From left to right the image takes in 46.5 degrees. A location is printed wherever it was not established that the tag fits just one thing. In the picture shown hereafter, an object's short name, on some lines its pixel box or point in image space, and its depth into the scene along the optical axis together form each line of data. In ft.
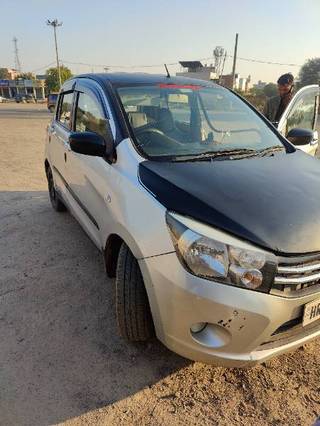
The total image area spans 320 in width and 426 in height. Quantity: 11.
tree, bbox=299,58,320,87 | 195.78
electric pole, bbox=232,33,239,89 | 115.44
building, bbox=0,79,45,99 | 296.71
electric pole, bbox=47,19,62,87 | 183.99
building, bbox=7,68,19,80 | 347.77
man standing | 16.14
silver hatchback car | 6.04
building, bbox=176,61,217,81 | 207.62
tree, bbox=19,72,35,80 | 330.40
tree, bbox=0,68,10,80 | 346.31
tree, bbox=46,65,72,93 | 234.99
